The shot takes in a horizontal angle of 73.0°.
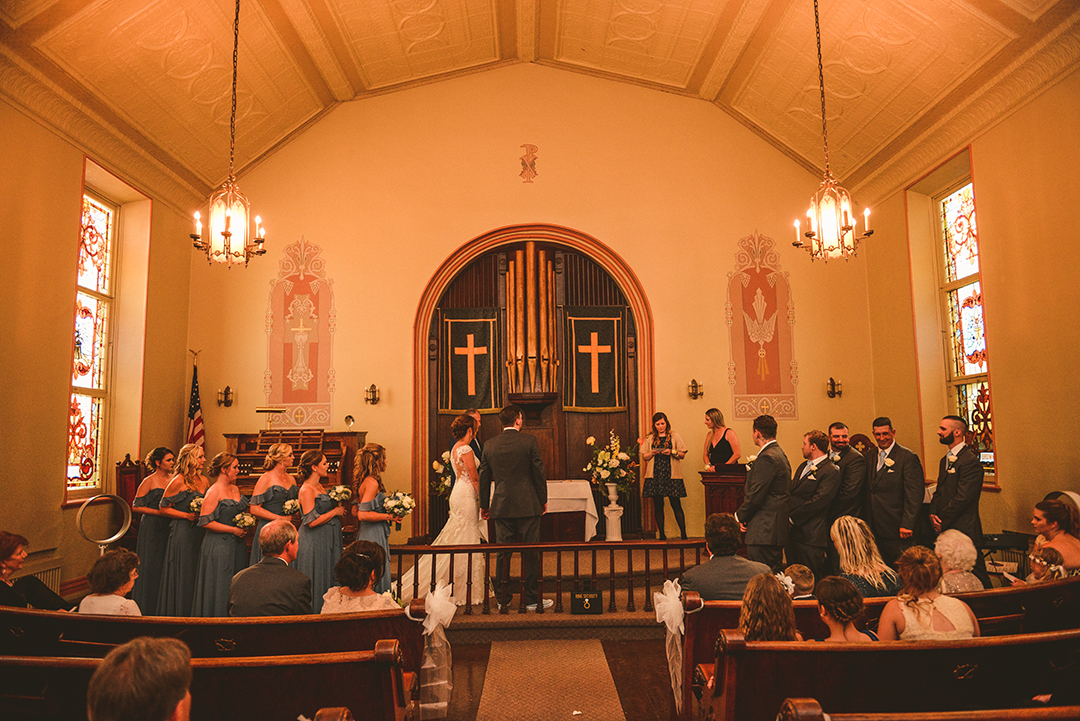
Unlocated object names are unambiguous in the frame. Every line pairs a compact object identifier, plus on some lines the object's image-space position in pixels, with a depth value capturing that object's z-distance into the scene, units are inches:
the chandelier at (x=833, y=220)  218.8
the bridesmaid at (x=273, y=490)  209.0
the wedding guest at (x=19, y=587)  136.9
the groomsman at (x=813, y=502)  205.6
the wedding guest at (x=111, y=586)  135.3
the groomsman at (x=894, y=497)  211.8
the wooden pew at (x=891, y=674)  94.8
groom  222.1
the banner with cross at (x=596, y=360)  362.3
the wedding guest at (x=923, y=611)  115.1
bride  240.5
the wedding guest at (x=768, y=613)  111.8
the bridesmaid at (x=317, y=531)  203.9
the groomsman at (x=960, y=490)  203.3
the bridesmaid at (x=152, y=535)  216.8
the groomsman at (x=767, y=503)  200.2
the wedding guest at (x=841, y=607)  110.9
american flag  328.5
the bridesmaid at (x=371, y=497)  207.6
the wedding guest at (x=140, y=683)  63.1
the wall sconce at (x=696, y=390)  348.8
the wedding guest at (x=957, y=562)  149.7
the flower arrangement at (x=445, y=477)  277.1
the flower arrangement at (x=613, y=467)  311.1
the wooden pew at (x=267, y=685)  92.7
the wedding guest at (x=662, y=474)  308.2
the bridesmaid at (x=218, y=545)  198.5
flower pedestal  313.7
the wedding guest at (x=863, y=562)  141.8
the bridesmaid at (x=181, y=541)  208.7
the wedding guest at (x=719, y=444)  299.4
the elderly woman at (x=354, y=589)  137.3
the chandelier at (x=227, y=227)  219.5
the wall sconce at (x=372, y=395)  344.2
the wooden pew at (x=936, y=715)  69.0
